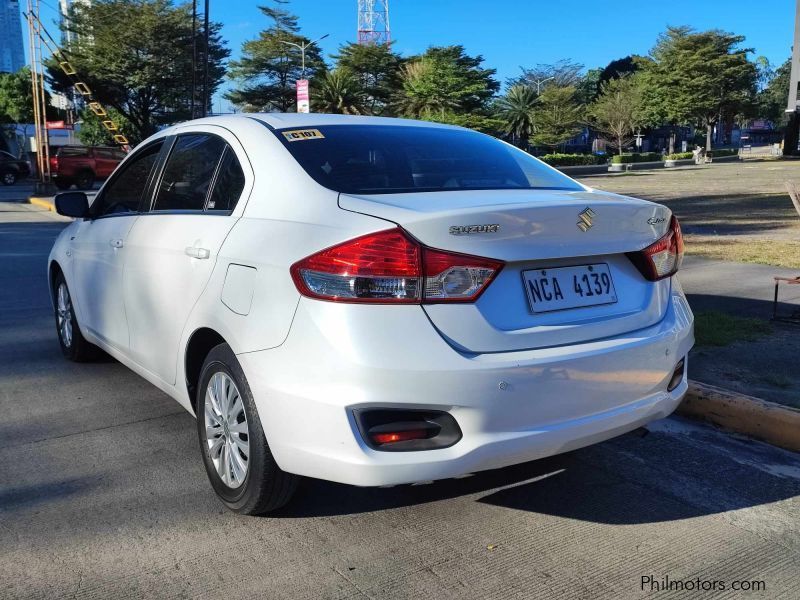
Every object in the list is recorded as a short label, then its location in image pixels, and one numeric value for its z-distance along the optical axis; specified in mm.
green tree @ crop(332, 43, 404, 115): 63750
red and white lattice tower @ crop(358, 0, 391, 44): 76250
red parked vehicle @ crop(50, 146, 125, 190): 32406
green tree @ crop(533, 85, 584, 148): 68125
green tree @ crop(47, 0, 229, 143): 47406
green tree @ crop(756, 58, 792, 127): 99625
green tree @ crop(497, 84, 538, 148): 74562
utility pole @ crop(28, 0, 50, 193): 24156
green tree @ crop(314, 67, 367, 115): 60062
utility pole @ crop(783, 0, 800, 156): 67375
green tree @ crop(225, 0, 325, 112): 63000
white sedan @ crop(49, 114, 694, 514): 2594
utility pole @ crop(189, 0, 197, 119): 22916
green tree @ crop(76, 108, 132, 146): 60875
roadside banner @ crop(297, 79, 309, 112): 19000
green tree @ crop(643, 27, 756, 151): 68625
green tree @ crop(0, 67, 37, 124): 73875
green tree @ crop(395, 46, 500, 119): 59188
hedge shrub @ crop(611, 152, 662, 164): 52581
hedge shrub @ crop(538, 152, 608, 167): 52406
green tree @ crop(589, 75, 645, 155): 69750
